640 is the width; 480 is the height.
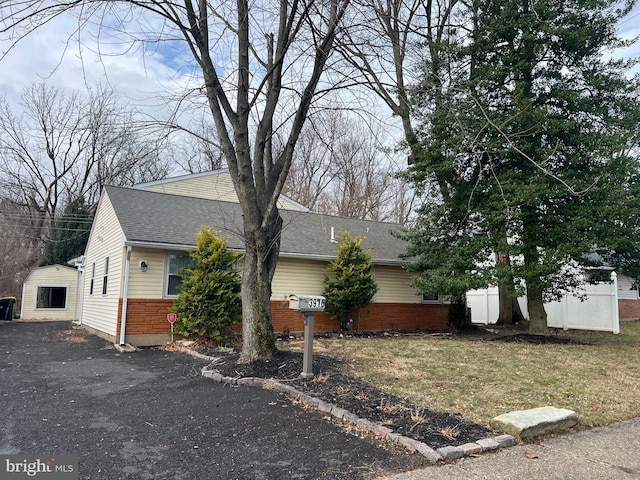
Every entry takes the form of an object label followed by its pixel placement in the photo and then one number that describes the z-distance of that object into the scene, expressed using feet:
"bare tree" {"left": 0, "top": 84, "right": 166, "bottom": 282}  92.07
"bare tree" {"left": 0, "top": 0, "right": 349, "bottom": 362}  24.18
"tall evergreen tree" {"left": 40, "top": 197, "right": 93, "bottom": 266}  84.07
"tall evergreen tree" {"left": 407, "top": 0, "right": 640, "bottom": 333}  35.88
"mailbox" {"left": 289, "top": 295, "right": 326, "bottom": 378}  21.69
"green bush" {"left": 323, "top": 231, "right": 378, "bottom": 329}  42.42
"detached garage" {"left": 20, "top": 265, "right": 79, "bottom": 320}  70.03
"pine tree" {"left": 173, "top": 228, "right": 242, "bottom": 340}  34.47
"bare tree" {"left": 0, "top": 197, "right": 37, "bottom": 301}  79.71
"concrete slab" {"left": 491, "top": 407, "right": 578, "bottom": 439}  14.20
